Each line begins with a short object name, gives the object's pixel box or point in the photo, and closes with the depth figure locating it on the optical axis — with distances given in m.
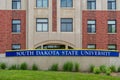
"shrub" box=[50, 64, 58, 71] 14.22
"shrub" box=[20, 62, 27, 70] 14.44
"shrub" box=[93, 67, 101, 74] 12.75
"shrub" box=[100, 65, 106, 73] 13.05
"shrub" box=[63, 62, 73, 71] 14.07
